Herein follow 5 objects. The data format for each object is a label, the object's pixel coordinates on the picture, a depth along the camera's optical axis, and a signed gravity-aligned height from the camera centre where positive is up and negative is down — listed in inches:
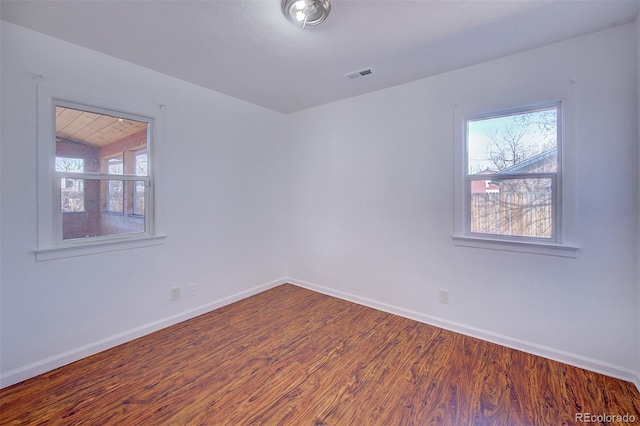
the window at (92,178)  83.5 +12.2
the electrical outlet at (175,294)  113.8 -33.8
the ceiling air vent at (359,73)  104.8 +55.2
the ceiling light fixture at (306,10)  67.2 +51.8
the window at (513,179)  89.2 +12.0
